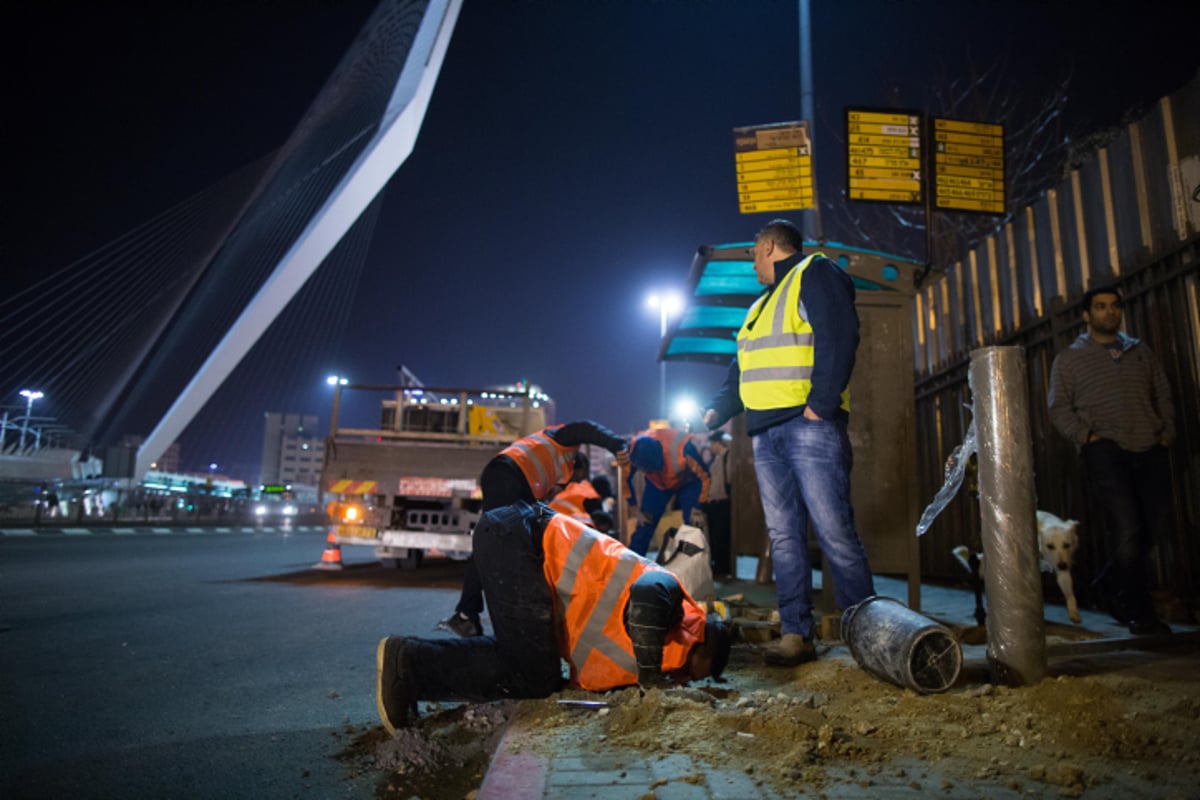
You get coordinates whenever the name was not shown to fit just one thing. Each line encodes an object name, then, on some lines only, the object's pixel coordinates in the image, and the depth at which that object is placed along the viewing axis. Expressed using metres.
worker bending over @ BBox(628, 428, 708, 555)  6.70
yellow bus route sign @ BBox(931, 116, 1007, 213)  7.26
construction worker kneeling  2.66
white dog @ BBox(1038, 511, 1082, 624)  4.75
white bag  4.65
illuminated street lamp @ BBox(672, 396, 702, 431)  32.34
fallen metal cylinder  2.40
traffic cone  10.22
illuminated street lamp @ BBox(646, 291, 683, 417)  22.60
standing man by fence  4.01
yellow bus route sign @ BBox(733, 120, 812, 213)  7.98
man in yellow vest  3.12
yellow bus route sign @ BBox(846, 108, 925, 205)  7.18
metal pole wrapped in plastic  2.49
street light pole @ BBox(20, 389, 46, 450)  34.00
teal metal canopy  5.30
